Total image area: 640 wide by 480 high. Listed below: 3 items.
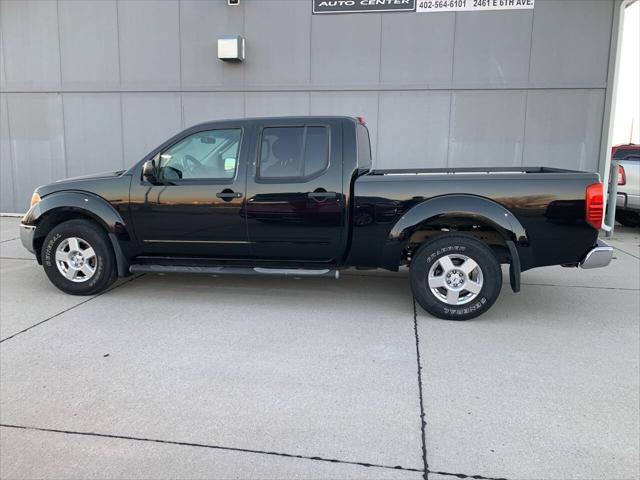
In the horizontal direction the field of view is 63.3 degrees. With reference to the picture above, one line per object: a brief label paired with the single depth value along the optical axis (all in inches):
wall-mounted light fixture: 371.2
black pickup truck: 182.2
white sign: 349.7
